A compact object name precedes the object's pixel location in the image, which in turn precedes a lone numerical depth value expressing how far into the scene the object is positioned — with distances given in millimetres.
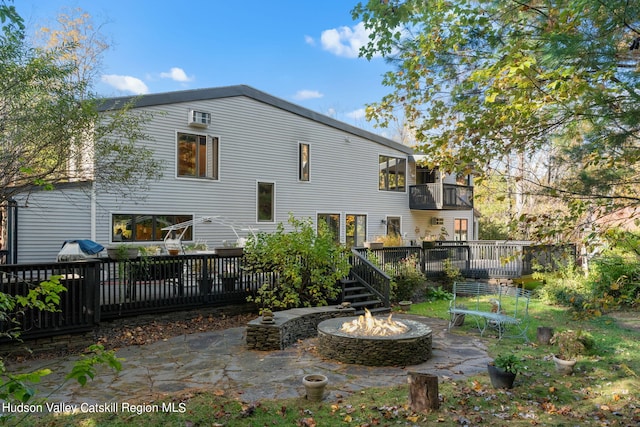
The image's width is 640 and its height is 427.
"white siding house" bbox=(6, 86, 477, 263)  11992
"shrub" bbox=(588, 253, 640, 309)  10775
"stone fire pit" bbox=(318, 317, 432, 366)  6582
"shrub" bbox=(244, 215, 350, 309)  9391
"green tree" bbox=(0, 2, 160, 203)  6020
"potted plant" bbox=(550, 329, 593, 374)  5926
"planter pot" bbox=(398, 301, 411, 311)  11269
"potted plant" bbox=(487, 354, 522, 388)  5281
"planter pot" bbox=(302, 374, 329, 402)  4820
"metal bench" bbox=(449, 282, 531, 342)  8359
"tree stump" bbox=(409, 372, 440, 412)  4617
